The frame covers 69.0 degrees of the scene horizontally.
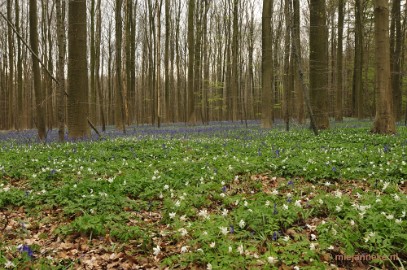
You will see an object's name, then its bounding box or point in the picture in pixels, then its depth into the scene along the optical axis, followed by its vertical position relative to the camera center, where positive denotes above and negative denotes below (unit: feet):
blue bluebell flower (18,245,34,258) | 11.87 -5.05
